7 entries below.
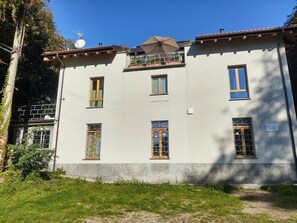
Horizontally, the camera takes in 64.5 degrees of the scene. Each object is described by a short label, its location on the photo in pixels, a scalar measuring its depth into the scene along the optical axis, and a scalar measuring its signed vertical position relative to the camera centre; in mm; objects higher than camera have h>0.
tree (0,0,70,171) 12242 +7135
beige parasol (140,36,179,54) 12133 +5766
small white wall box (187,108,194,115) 12135 +2318
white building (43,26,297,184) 11219 +2220
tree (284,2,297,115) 15590 +6388
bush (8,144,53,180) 10586 -73
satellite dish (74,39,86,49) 15238 +7233
